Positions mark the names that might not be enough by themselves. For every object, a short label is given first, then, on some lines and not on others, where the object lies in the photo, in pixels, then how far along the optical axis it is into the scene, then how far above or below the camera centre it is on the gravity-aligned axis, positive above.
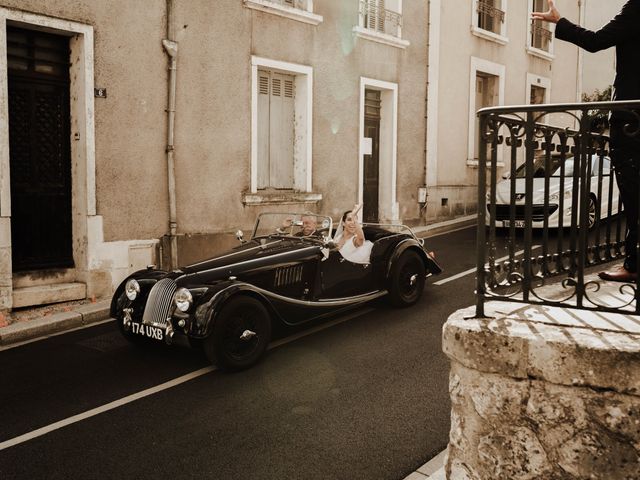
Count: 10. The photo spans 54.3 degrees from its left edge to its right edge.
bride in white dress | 6.98 -0.60
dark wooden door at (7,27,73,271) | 8.18 +0.47
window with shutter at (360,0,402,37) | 13.02 +3.63
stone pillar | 2.27 -0.79
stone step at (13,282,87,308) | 7.82 -1.41
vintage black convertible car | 5.36 -0.99
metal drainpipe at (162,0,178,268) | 9.23 +1.04
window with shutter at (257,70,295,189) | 11.28 +1.05
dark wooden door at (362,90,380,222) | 13.48 +0.57
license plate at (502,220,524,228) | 10.32 -0.60
